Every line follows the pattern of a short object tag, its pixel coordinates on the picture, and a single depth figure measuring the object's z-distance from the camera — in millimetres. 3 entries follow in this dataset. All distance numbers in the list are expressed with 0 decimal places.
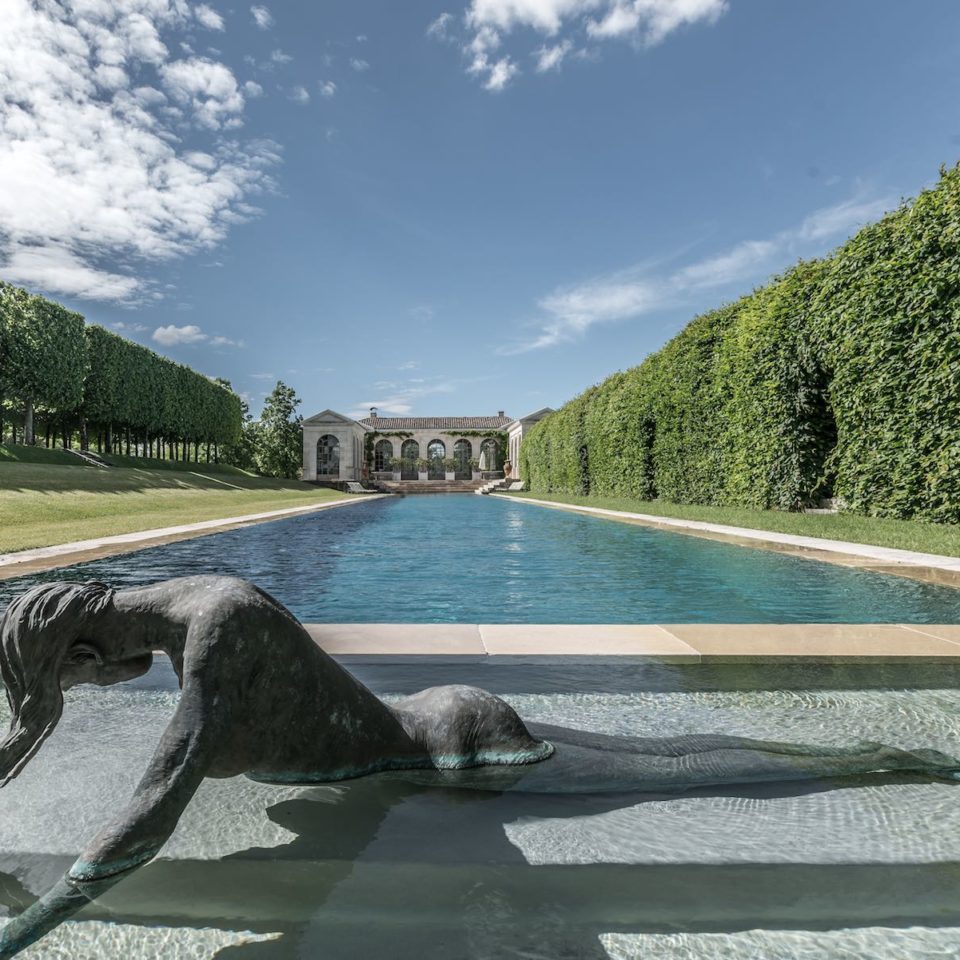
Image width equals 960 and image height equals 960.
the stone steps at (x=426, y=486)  45344
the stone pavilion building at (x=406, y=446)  51875
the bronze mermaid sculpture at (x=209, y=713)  1018
